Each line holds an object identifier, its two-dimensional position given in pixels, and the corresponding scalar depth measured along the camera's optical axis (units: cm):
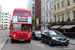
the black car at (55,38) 635
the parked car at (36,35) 1048
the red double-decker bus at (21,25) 792
